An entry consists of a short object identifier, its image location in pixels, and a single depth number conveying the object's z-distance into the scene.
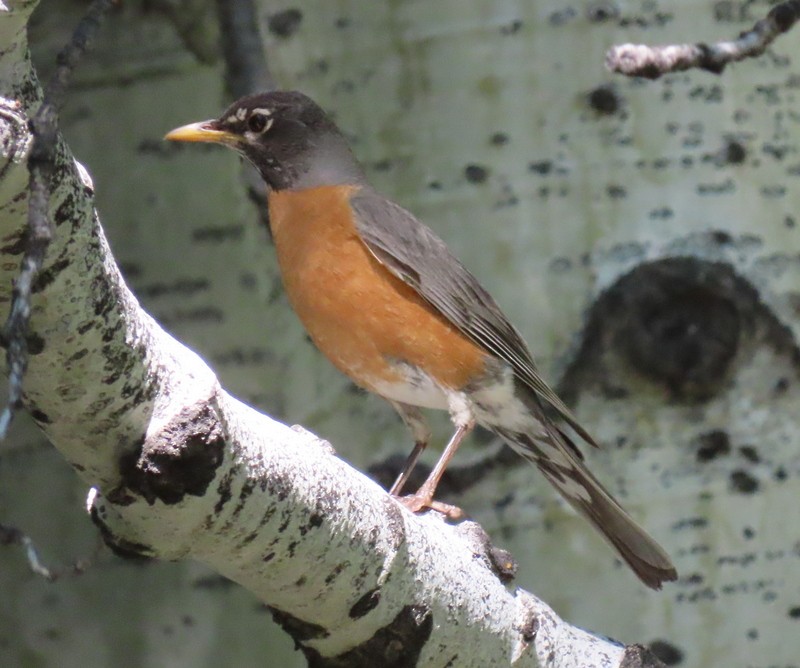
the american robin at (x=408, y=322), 5.46
